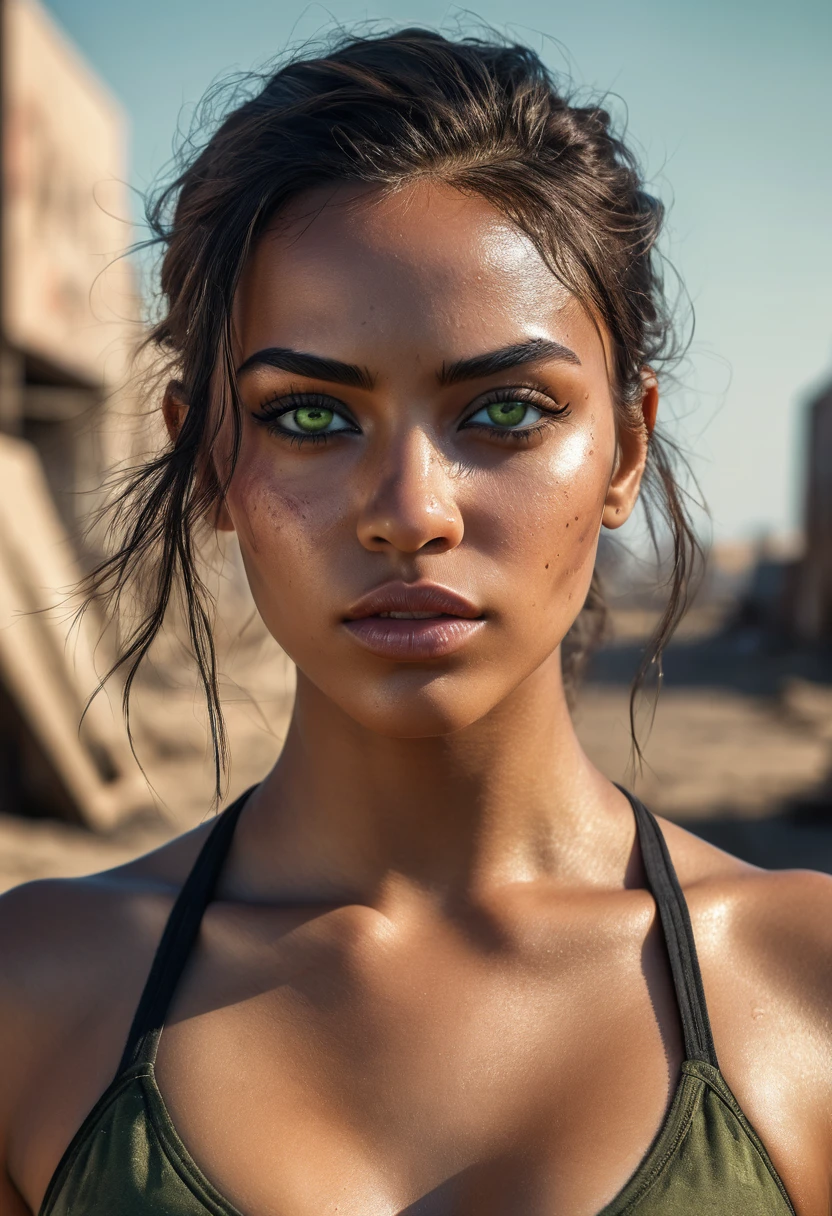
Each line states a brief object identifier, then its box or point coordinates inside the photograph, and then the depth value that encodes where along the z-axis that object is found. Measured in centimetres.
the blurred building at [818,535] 1661
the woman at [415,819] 132
